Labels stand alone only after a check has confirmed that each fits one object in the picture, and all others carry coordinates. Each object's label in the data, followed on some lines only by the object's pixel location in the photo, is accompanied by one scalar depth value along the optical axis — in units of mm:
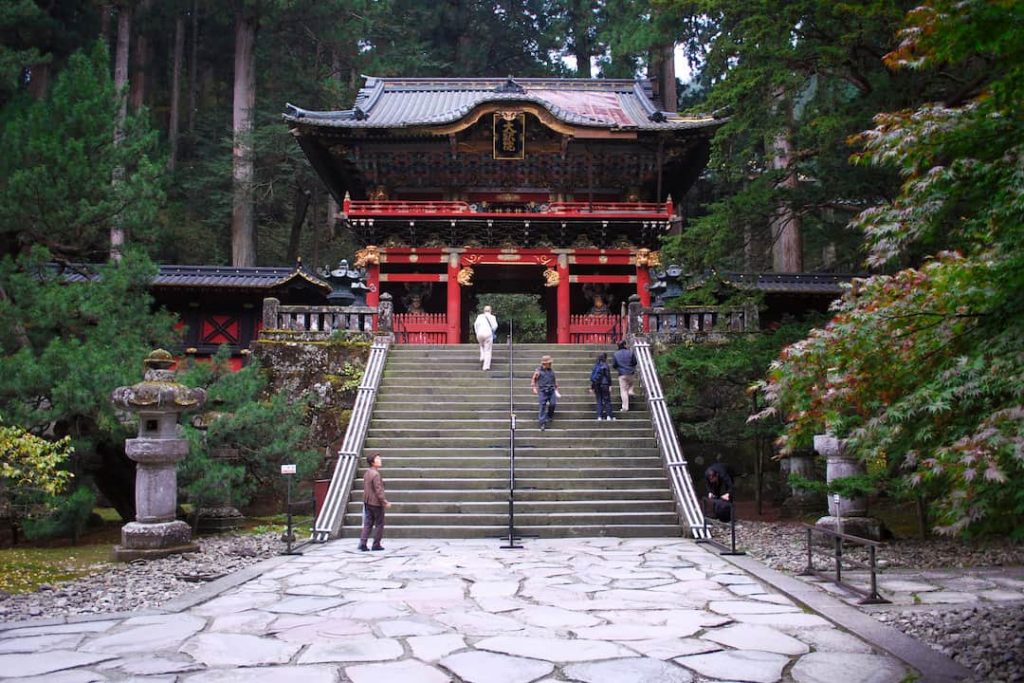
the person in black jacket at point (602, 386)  12891
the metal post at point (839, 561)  6875
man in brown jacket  9148
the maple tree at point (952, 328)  3779
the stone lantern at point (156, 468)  8703
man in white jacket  14766
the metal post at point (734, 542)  8773
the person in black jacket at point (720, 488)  11422
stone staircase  10531
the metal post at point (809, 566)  7574
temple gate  19172
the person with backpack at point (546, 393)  12734
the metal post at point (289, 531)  9086
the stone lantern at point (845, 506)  9266
